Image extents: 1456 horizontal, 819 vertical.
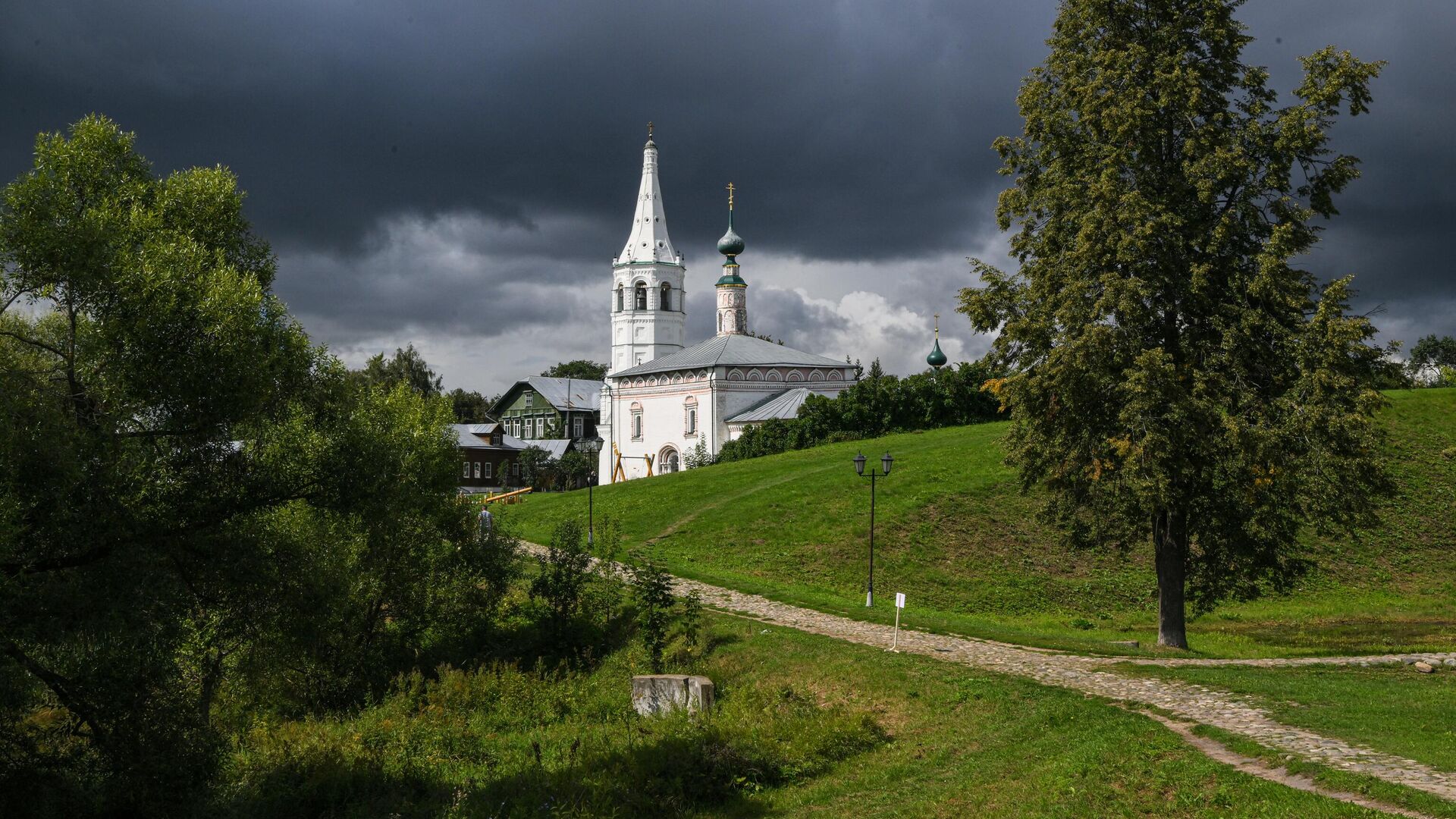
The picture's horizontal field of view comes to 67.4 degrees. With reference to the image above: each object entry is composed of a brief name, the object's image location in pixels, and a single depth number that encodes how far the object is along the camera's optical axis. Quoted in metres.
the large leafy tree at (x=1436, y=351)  118.33
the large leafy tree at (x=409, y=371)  85.81
